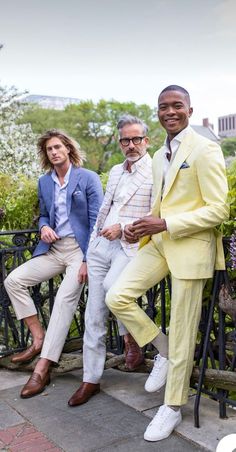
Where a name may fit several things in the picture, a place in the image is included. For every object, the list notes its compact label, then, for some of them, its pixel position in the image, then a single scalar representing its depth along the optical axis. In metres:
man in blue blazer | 4.50
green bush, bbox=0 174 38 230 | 5.07
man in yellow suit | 3.29
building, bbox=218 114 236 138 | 180.38
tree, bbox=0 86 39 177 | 14.95
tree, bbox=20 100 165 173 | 45.06
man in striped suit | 4.07
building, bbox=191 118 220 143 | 98.56
